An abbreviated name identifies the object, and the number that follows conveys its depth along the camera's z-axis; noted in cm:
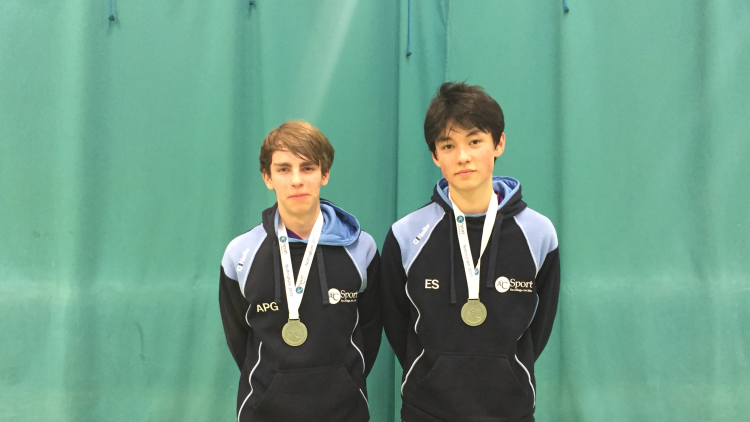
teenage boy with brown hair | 167
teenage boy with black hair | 166
